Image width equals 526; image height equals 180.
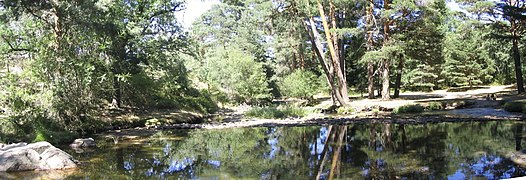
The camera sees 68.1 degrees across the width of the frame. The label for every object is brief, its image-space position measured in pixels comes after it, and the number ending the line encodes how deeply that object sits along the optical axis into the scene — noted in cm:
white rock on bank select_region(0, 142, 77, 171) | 677
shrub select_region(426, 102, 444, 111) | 1676
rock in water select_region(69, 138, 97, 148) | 978
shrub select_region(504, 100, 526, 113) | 1355
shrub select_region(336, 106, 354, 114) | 1706
